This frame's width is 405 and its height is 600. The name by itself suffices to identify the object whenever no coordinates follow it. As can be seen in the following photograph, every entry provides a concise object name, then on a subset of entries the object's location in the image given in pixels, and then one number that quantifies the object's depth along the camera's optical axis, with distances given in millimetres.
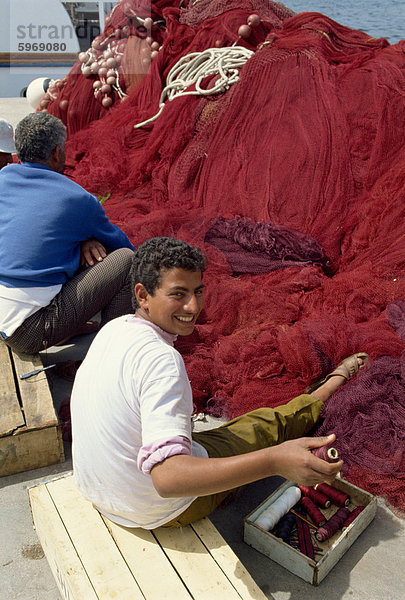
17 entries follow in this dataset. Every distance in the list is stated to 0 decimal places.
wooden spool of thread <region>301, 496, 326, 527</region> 1933
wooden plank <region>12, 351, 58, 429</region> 2188
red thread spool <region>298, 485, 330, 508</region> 1997
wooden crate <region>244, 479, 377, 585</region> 1717
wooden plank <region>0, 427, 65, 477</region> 2160
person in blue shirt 2523
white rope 4336
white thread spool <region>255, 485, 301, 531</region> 1854
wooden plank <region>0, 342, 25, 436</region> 2156
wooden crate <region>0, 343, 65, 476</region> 2156
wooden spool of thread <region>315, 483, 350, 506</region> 1991
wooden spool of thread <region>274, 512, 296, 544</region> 1865
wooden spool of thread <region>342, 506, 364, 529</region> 1899
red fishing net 2500
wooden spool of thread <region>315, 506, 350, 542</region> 1861
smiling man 1312
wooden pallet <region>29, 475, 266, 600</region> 1487
